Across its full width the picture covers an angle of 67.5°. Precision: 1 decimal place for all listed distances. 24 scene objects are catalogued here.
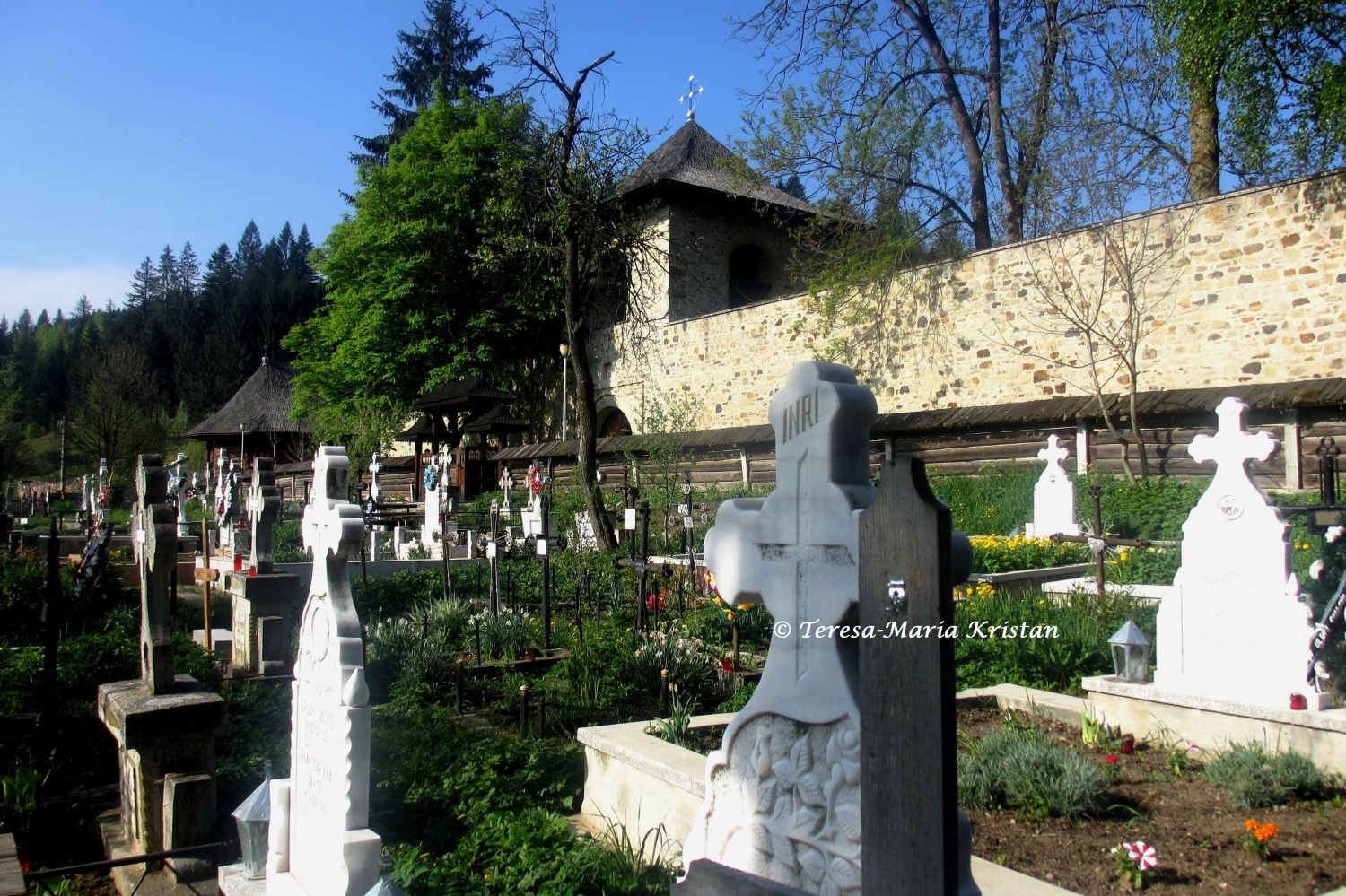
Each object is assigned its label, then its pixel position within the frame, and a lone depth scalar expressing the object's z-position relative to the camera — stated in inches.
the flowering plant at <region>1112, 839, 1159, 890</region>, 135.9
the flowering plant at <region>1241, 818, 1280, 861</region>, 144.0
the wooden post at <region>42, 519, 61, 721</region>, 226.7
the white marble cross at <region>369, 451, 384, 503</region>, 749.0
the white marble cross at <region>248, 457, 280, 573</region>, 354.3
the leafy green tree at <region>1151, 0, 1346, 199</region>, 514.9
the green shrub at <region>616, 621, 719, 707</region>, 271.3
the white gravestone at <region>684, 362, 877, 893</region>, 103.1
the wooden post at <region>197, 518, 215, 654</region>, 326.6
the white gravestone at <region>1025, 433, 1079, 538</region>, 508.7
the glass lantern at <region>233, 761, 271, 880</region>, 154.2
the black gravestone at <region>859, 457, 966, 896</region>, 71.3
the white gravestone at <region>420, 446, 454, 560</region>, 698.8
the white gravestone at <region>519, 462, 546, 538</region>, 459.5
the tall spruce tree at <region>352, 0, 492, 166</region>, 1428.4
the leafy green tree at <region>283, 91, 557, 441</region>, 1072.2
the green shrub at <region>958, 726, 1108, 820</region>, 162.1
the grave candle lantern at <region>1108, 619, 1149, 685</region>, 212.8
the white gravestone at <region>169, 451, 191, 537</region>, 657.6
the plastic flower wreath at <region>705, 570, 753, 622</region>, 321.4
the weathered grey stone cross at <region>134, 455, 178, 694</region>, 199.3
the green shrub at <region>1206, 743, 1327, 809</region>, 167.0
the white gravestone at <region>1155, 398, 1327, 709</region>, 193.0
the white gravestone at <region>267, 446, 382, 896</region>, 136.3
